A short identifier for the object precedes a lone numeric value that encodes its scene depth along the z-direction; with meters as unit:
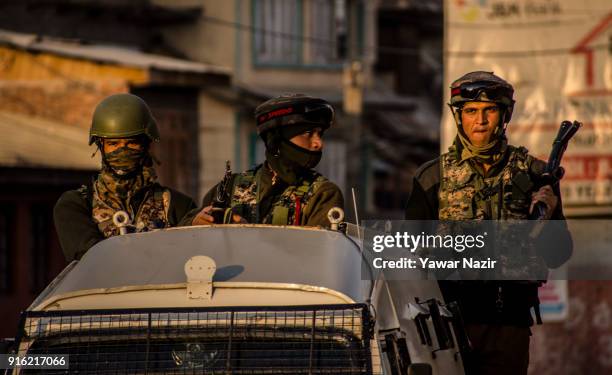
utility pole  61.64
